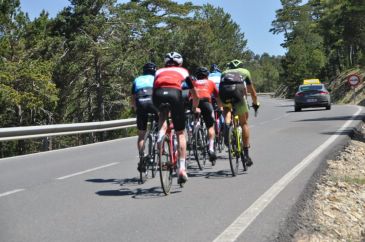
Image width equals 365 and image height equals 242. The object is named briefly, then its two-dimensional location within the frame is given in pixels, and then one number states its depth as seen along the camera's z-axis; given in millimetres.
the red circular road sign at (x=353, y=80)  43688
